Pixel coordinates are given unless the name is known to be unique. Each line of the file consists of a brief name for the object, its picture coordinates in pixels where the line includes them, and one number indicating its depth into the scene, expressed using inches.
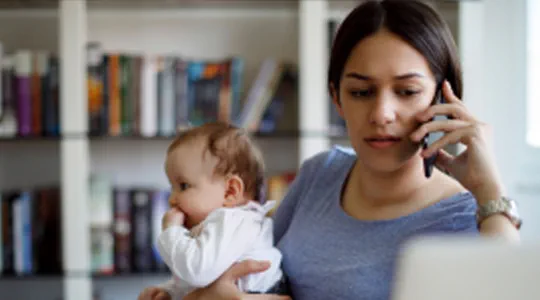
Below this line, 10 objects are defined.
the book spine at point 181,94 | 108.3
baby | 50.2
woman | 44.0
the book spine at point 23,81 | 108.0
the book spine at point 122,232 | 108.7
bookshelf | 117.6
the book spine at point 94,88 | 107.0
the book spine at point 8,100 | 108.4
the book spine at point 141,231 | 109.1
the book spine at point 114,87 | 107.6
